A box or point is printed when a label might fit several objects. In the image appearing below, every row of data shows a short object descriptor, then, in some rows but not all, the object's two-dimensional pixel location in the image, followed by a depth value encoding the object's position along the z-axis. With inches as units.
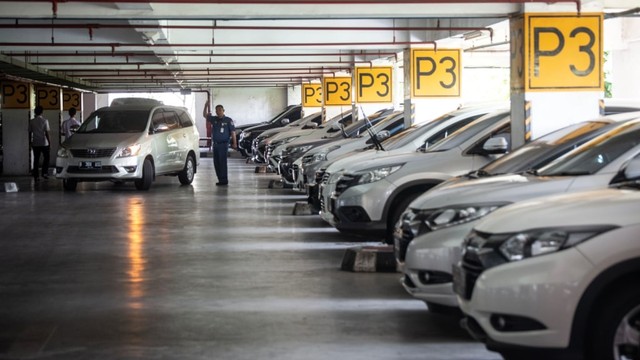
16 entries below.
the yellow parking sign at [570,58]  504.1
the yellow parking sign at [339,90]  1172.0
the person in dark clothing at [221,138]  867.4
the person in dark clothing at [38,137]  995.4
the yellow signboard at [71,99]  1470.2
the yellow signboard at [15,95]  1118.4
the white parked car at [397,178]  420.2
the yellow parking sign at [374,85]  984.3
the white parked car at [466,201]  272.4
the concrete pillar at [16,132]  1128.8
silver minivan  792.3
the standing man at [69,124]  1166.3
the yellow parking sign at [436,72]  750.5
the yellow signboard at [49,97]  1293.1
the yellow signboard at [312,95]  1412.4
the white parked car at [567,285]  195.9
